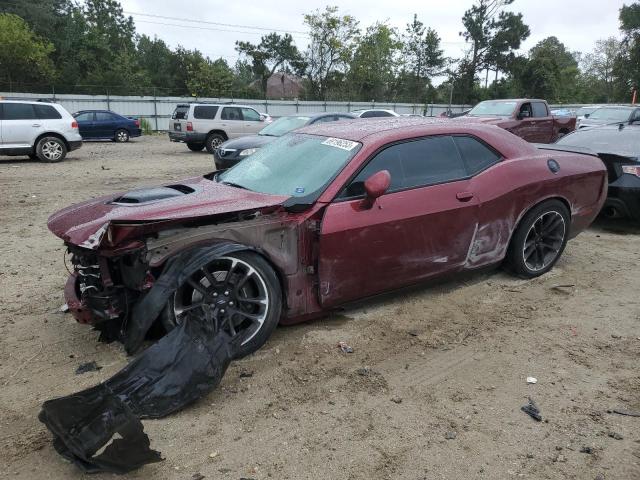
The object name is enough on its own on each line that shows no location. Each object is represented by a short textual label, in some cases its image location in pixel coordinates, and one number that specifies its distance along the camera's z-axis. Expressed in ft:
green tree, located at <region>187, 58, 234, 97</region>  144.15
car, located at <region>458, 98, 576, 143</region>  43.21
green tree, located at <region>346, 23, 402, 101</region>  158.30
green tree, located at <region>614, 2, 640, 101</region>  147.54
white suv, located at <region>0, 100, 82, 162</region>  44.27
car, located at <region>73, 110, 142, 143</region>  70.59
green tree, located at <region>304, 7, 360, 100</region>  156.46
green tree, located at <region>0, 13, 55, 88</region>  109.81
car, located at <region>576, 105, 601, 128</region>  64.06
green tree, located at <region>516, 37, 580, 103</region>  143.02
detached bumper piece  7.79
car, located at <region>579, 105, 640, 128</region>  50.26
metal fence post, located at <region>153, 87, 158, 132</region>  98.89
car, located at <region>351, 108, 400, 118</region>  58.75
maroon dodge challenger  10.70
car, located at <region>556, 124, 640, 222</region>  21.77
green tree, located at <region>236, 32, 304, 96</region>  168.96
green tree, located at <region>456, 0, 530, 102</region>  170.19
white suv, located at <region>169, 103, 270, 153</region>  59.16
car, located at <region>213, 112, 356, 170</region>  35.94
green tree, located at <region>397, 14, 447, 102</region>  173.37
